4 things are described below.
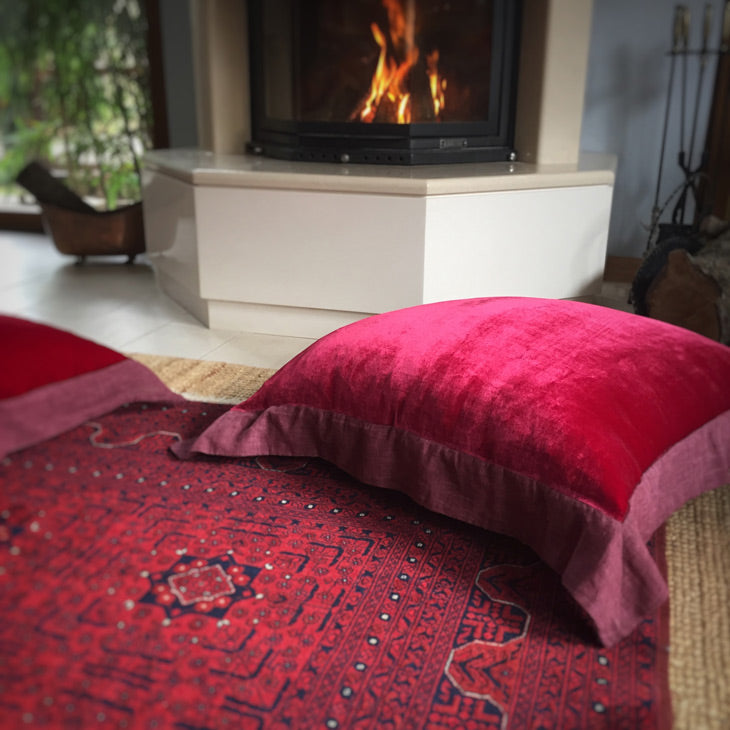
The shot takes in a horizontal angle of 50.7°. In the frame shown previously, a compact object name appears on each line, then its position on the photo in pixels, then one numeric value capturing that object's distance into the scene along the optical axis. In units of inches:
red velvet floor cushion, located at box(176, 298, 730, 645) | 29.5
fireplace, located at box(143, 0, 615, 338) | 63.2
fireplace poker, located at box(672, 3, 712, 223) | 76.8
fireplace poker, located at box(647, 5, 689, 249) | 75.4
